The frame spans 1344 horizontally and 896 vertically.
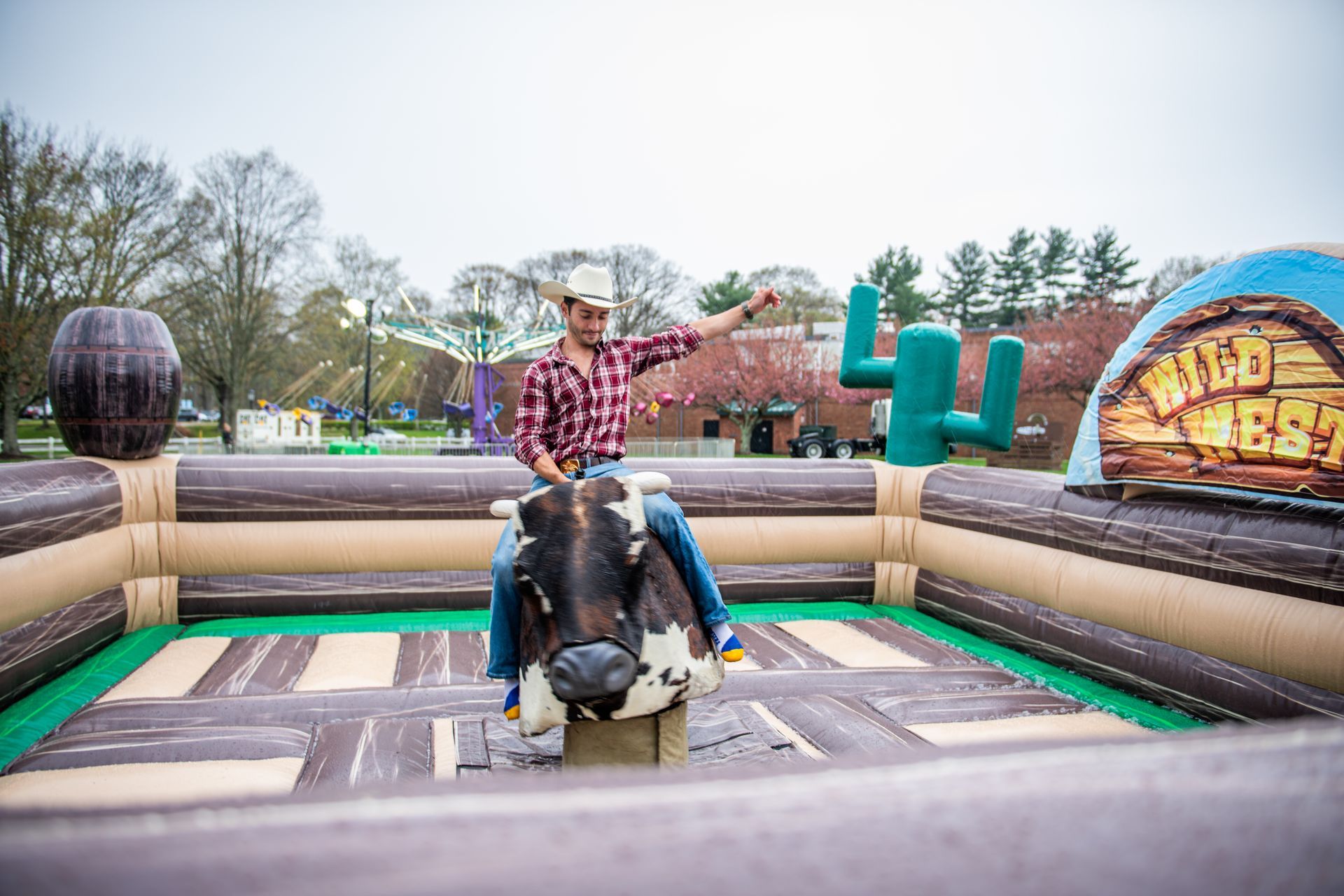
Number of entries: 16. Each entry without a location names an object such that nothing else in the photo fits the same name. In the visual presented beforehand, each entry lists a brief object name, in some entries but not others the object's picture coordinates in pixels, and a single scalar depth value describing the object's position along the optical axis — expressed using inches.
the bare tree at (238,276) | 894.4
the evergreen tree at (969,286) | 1857.8
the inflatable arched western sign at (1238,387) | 110.4
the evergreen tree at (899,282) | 1764.3
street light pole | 698.2
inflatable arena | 14.1
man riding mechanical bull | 94.4
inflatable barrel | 166.1
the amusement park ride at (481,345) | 775.1
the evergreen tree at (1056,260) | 1807.3
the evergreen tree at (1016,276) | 1814.7
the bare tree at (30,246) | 625.0
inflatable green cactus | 198.1
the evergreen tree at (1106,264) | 1750.7
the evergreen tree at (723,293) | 1627.7
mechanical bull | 77.6
